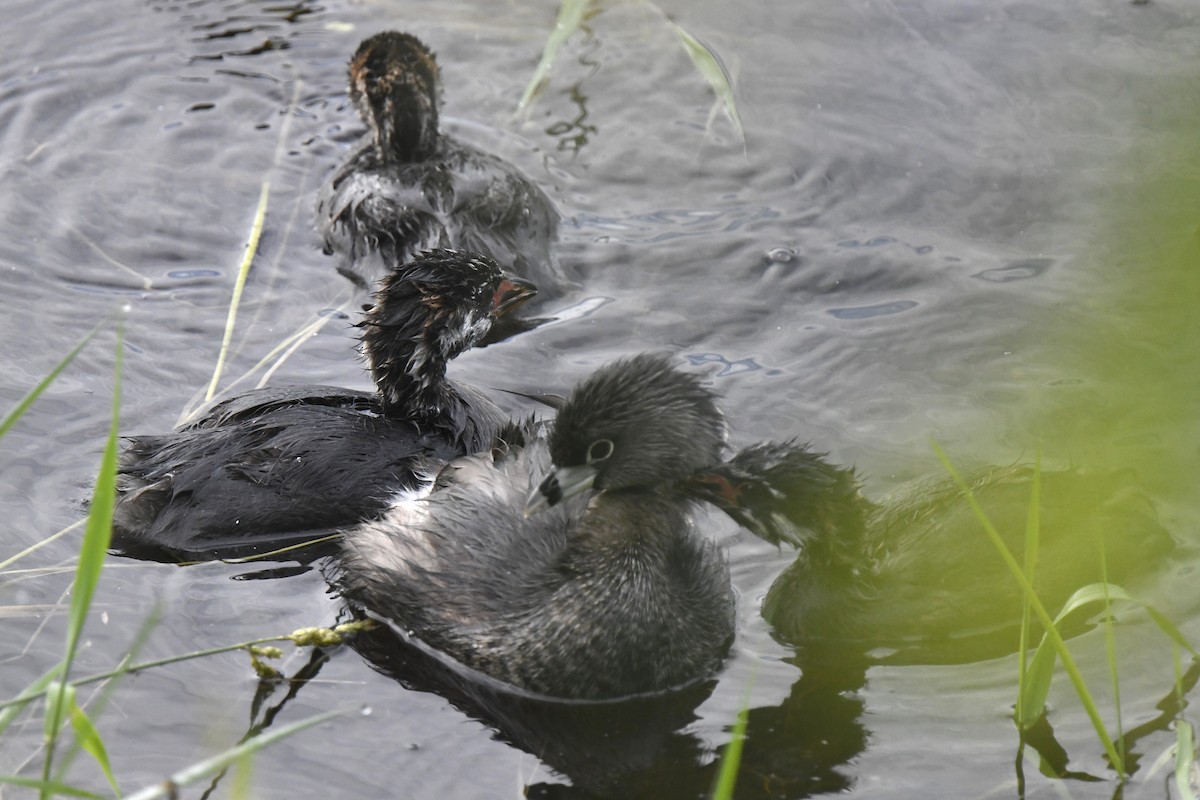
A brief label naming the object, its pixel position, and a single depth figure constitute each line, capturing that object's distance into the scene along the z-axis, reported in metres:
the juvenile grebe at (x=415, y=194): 15.15
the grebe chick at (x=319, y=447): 11.63
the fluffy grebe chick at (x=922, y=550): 10.29
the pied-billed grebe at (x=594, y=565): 10.04
